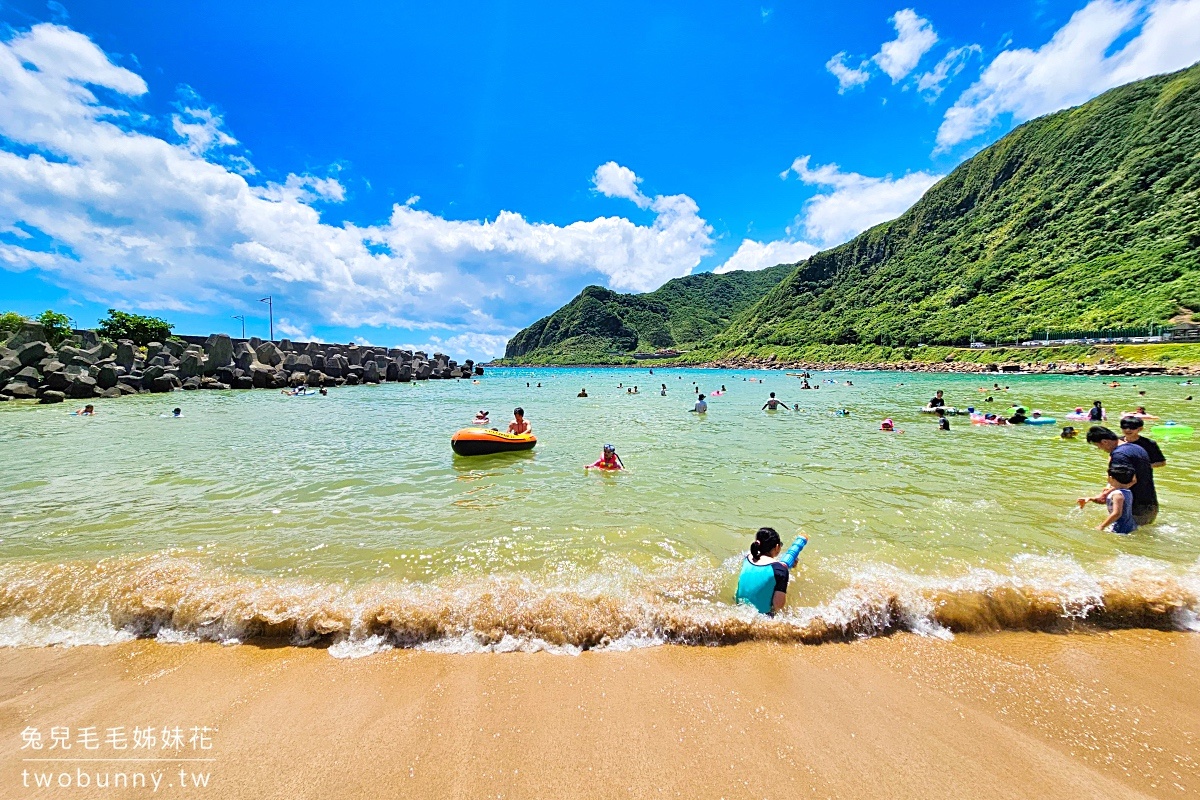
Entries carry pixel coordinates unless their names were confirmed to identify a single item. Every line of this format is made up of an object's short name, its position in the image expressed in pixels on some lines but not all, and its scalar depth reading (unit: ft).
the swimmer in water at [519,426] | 46.83
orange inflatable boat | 41.22
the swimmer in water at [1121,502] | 21.17
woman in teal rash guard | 15.39
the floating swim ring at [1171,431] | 47.09
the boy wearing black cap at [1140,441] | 21.98
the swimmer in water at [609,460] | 35.17
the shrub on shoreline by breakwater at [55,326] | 130.21
